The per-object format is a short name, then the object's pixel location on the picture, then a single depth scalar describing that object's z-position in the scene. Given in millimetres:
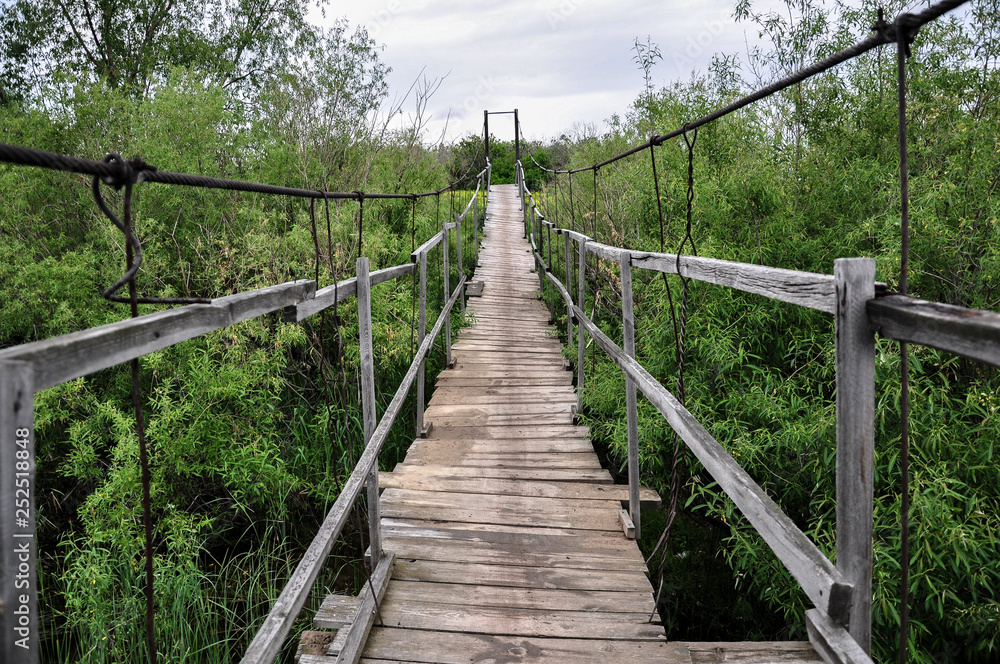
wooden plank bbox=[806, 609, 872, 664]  910
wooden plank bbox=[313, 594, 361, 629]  2025
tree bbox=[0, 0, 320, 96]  8578
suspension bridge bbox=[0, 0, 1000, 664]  762
